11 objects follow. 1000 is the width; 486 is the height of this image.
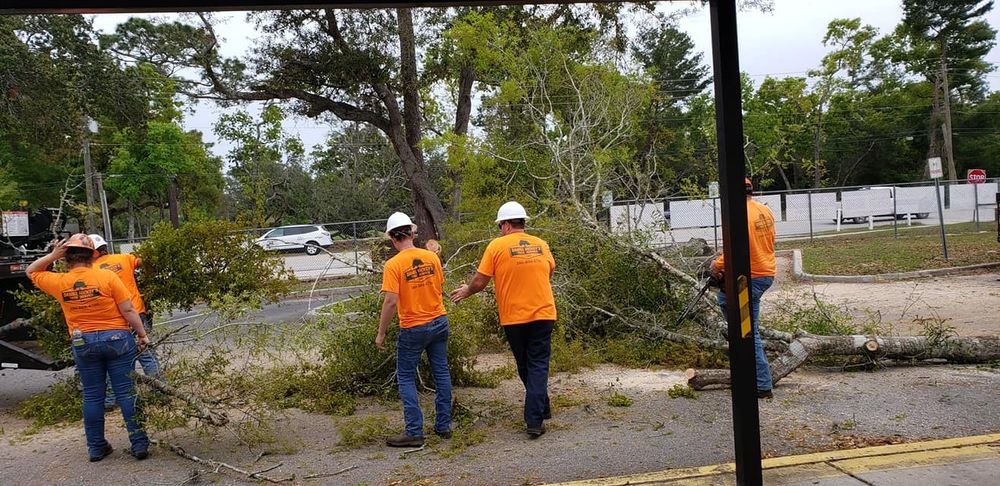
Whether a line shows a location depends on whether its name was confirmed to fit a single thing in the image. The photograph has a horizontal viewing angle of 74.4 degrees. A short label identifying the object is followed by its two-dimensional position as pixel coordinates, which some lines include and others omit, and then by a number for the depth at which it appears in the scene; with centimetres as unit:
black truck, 664
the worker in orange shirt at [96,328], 476
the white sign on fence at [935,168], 1549
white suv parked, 2144
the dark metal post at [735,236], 336
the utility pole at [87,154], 1723
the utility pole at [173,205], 2326
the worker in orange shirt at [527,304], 499
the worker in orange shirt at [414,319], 486
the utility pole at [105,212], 2177
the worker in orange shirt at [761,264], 551
